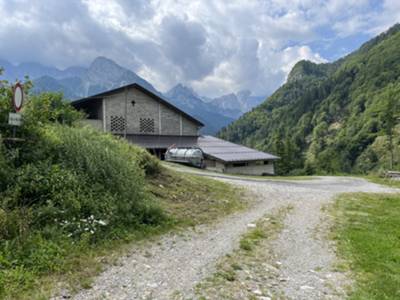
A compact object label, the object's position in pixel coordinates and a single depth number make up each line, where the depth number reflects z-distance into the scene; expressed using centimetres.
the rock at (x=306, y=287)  466
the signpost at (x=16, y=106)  632
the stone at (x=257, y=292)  434
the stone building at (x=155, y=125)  3056
